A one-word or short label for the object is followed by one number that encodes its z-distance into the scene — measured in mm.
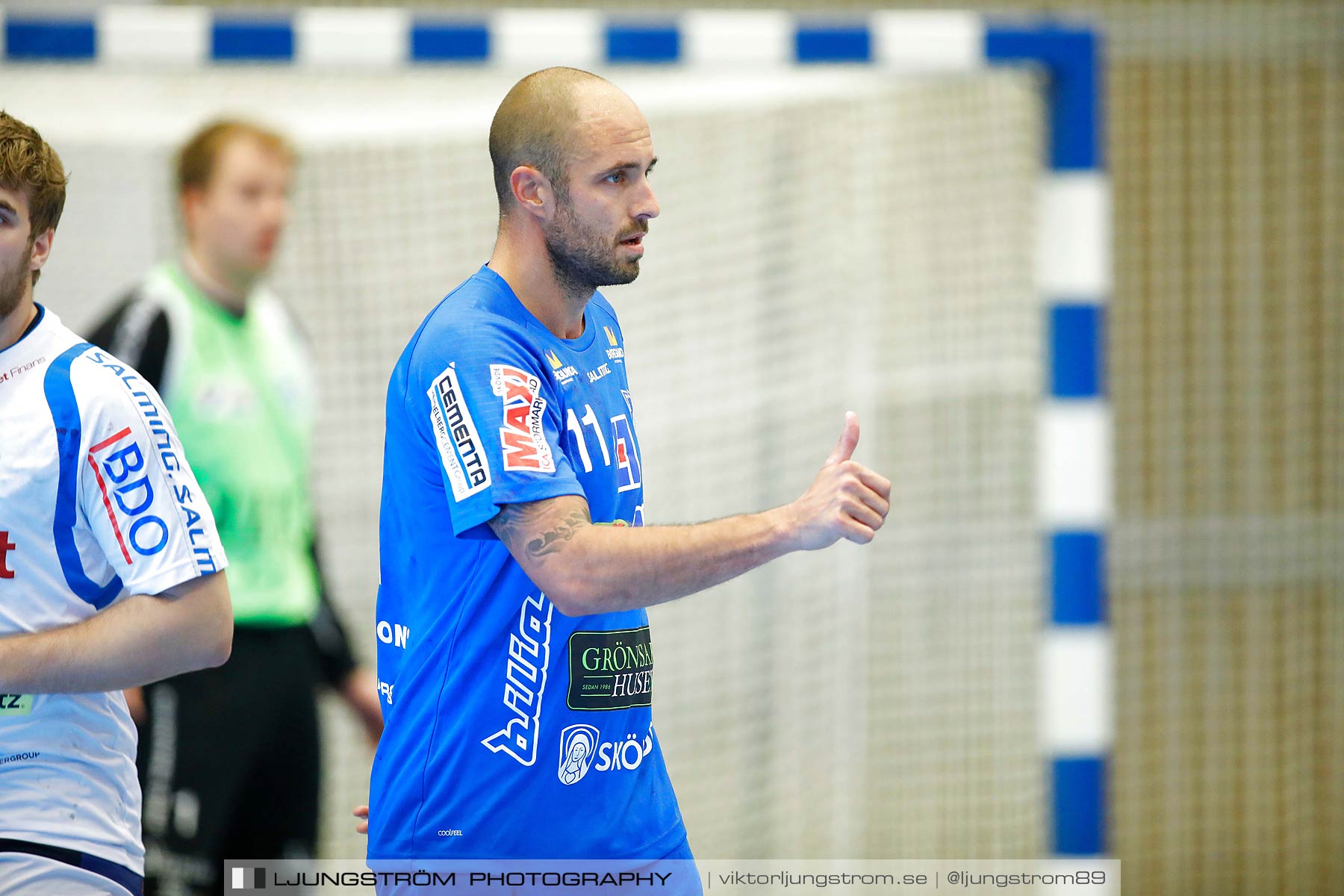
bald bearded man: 13977
